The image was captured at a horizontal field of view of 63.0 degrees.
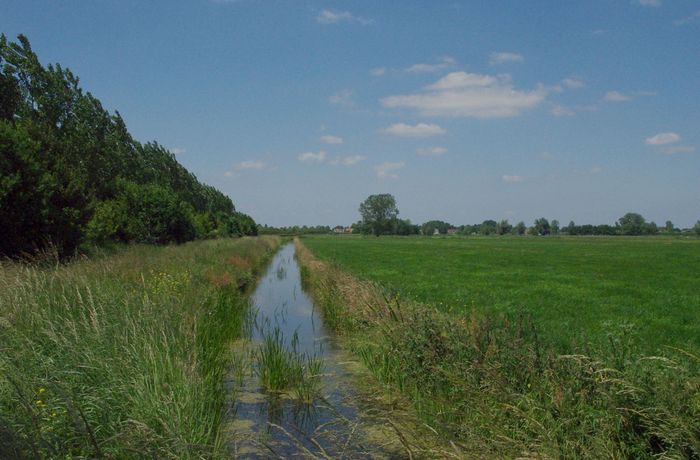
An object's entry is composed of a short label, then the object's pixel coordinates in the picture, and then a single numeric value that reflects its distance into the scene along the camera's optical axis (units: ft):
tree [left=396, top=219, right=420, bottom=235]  588.46
